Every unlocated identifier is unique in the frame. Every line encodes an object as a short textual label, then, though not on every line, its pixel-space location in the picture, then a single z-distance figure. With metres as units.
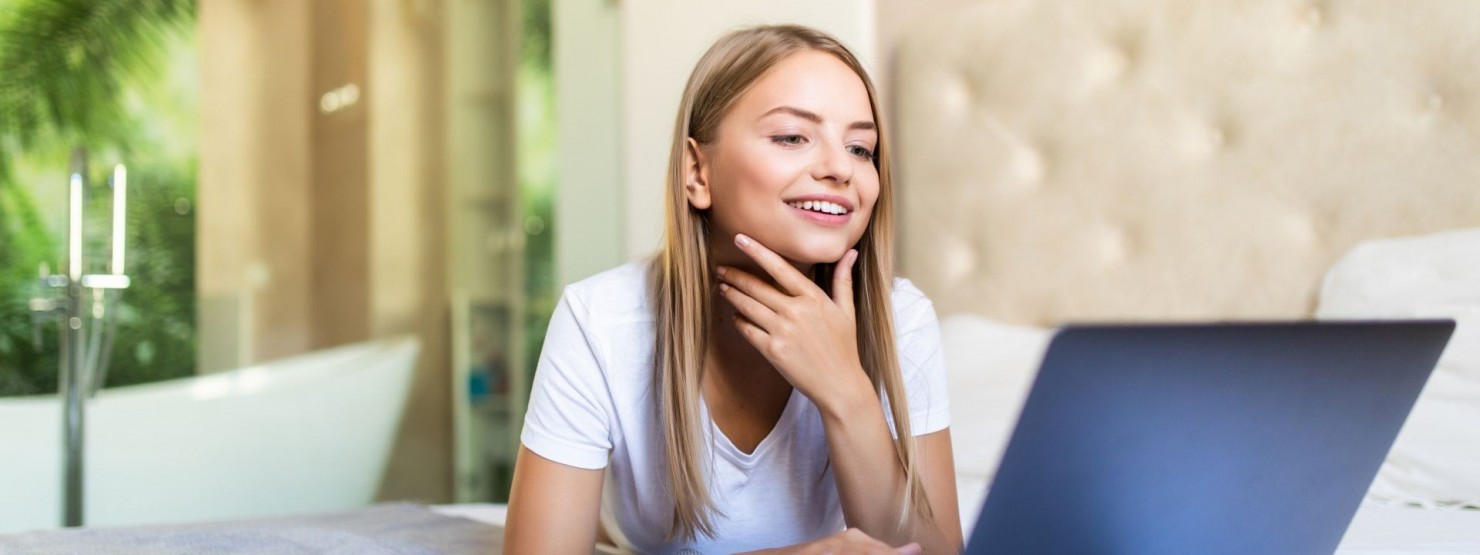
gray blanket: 1.08
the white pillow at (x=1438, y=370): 1.29
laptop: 0.64
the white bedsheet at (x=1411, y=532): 1.08
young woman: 0.97
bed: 1.40
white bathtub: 2.02
